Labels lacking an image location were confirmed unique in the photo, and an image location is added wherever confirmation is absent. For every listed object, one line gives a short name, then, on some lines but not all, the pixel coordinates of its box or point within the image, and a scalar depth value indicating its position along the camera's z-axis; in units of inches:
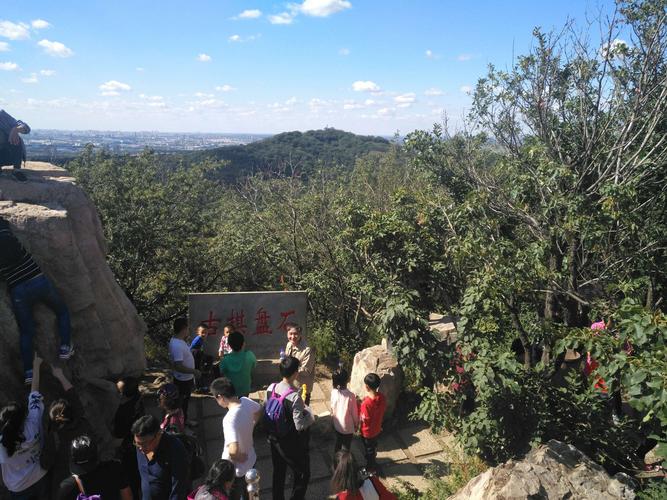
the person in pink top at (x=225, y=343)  229.8
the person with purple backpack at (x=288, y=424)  142.8
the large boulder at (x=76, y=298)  168.2
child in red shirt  167.6
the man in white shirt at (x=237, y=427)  130.0
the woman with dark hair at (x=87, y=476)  106.3
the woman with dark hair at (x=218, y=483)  103.4
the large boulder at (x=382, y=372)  218.4
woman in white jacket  120.2
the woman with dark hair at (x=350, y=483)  111.1
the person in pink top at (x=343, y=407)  162.1
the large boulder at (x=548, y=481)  130.1
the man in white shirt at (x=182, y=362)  180.4
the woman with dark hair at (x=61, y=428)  128.3
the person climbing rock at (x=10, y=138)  191.2
